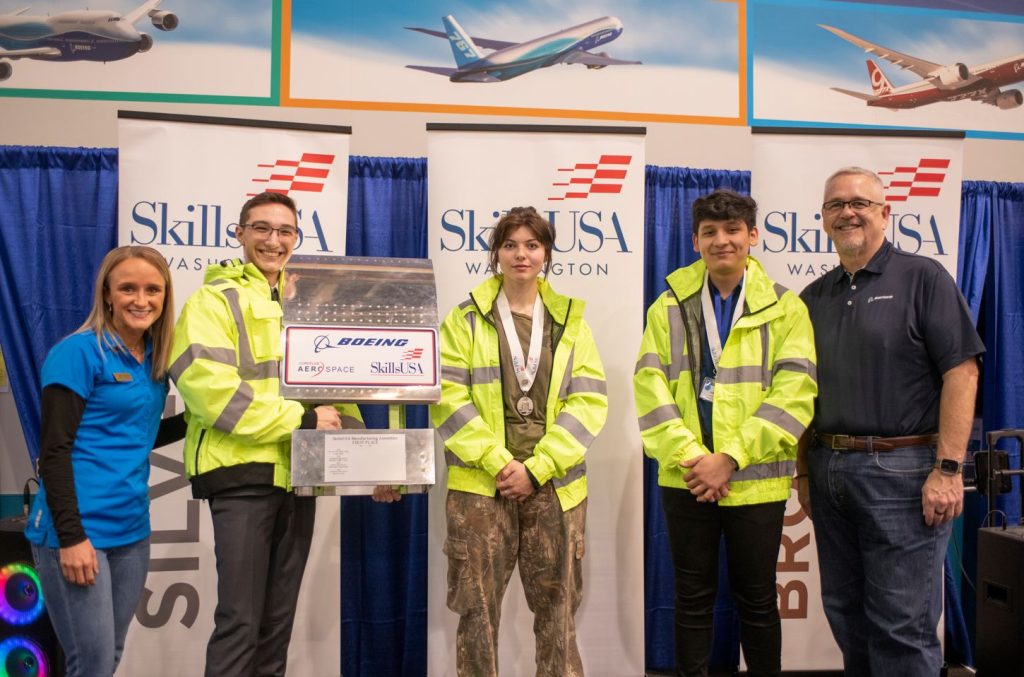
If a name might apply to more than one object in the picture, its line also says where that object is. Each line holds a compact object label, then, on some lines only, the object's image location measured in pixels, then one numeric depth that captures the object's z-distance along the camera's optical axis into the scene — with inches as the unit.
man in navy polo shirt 96.1
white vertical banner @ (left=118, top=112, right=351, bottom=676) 129.5
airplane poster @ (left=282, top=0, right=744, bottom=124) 166.4
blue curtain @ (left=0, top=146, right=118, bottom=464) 143.3
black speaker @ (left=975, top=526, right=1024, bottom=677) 111.9
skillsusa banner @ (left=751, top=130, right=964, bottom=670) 140.8
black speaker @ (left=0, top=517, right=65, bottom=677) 111.5
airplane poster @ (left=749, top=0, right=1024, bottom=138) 178.5
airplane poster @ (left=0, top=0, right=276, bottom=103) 161.2
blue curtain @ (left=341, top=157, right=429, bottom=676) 146.8
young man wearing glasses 88.0
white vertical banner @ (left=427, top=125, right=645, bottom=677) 132.1
